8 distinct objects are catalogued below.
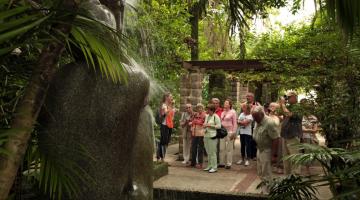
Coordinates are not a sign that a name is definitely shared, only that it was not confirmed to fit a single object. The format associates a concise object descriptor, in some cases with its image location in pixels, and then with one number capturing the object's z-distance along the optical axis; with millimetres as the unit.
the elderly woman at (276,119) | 8271
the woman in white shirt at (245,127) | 10820
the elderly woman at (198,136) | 10617
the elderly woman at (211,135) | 10219
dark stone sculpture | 2186
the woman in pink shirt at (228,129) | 10641
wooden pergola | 13188
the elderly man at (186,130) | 11461
